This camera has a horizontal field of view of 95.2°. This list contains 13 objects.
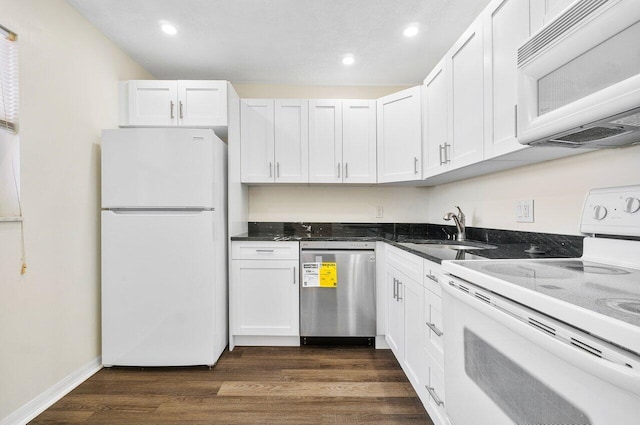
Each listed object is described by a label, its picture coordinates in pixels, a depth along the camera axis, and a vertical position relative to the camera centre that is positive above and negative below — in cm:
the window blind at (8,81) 154 +72
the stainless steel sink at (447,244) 197 -22
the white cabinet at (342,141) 279 +70
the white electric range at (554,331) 49 -25
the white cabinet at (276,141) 275 +69
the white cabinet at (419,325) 143 -66
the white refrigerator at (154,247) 211 -24
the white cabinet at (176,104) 249 +95
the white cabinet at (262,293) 250 -68
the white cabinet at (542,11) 103 +77
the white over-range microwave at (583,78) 71 +39
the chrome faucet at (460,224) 227 -8
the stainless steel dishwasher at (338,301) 250 -74
